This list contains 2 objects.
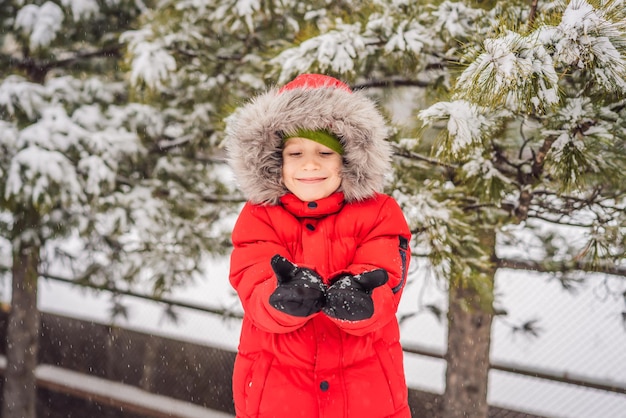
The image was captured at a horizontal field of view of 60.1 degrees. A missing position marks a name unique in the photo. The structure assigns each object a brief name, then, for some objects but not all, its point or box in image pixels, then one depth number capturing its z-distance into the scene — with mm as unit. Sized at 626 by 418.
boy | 1653
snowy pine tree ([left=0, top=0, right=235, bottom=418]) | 3258
